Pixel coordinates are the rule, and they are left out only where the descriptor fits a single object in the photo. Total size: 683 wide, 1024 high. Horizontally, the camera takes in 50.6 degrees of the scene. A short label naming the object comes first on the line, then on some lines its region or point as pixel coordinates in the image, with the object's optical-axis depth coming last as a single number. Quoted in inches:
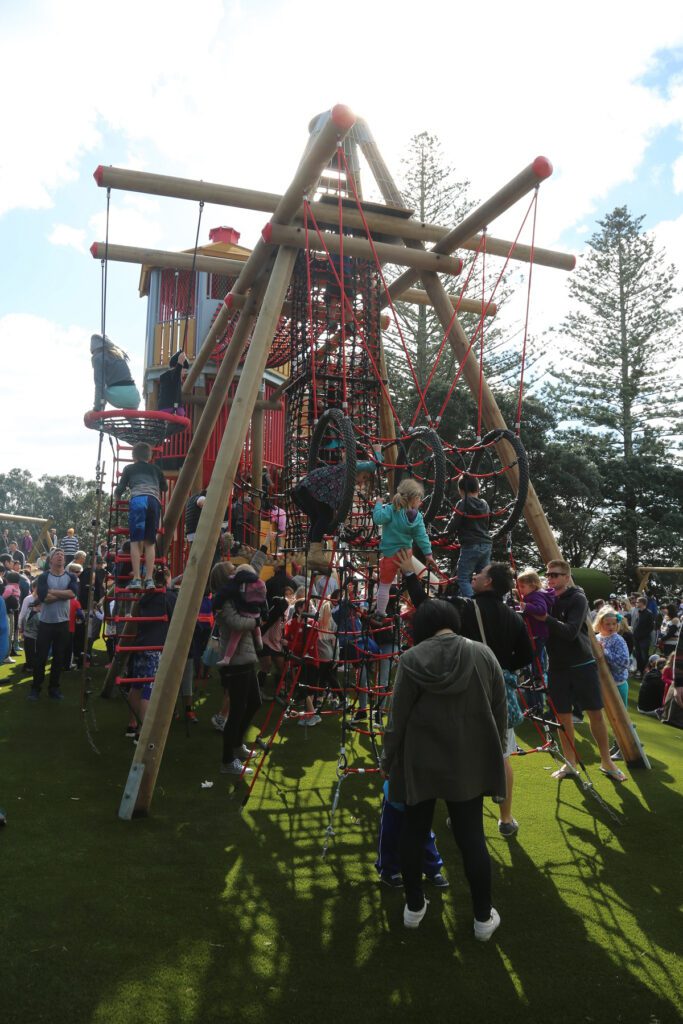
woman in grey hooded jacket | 140.2
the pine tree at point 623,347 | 1198.3
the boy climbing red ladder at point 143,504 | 275.3
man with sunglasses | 246.7
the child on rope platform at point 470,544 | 225.5
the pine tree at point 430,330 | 924.6
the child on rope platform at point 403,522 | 201.0
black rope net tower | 208.2
